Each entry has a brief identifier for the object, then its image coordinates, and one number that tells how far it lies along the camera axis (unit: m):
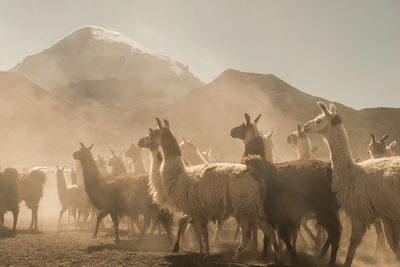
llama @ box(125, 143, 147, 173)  13.78
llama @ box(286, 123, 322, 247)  10.67
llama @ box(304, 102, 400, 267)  5.29
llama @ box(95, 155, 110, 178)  16.07
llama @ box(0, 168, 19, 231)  11.35
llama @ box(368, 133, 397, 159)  9.06
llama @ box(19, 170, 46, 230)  12.80
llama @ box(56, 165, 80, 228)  14.38
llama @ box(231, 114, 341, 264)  6.21
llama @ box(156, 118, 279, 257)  6.07
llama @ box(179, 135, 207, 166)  10.33
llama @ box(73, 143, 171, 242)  9.53
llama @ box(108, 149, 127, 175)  14.28
